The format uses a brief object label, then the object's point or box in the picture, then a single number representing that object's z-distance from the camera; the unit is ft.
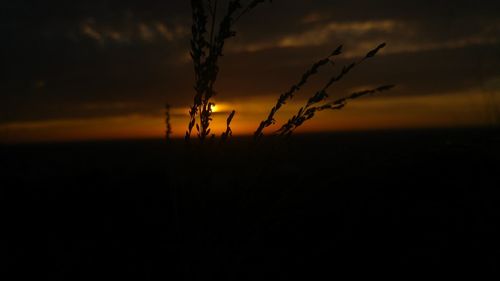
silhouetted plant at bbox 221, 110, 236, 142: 1.31
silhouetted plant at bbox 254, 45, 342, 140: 1.28
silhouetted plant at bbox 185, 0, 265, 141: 1.26
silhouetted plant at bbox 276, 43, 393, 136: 1.26
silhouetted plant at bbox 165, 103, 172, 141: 1.93
